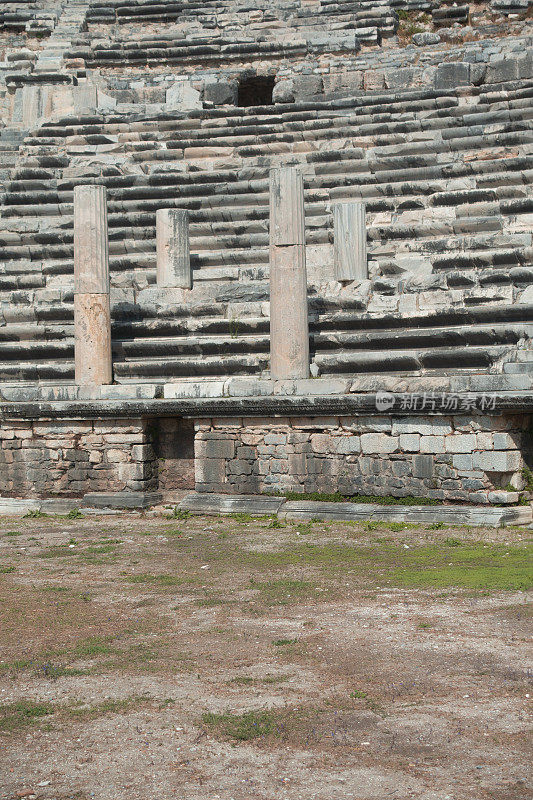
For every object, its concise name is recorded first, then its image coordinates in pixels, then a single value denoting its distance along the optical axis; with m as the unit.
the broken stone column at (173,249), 15.44
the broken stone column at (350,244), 14.84
